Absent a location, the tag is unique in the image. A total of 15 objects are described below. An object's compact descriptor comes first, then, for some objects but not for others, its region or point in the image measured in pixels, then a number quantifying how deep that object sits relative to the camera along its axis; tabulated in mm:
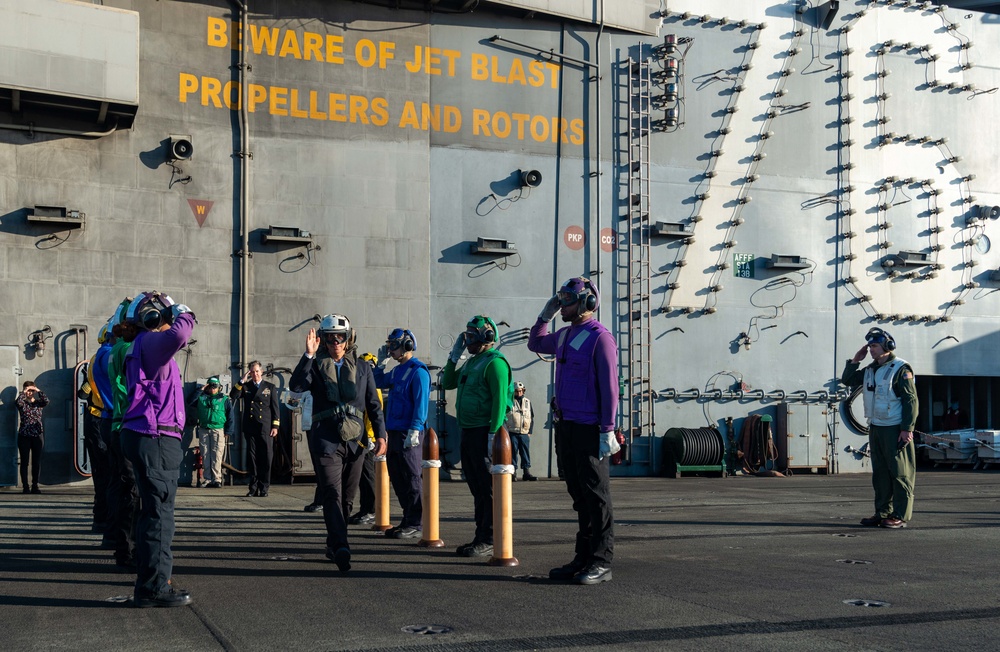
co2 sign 21891
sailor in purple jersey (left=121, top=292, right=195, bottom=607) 6809
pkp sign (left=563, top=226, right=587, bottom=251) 21656
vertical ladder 21844
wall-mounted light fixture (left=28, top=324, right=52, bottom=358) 17750
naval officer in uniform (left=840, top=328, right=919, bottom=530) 11750
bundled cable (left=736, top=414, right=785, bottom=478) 22422
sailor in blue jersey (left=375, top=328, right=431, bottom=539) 10578
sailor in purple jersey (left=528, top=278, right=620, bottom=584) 7703
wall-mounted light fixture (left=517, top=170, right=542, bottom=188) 21156
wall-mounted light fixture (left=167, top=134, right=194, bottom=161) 18812
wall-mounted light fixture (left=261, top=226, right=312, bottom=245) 19266
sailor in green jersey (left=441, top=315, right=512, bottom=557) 9281
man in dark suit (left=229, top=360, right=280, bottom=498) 16344
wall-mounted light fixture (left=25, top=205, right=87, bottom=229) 17664
